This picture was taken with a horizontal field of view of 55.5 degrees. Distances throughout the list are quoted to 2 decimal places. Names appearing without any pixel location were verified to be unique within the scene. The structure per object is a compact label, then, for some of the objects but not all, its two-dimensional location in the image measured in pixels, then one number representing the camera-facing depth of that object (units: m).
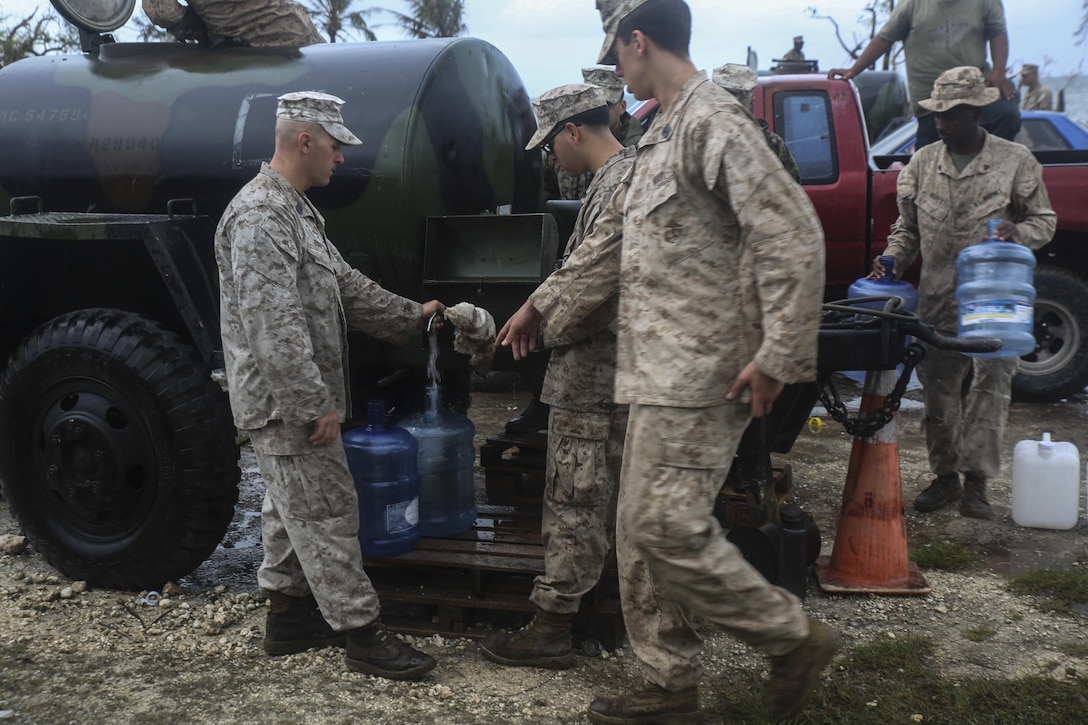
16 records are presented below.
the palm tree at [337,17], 32.78
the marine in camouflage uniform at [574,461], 3.33
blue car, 7.79
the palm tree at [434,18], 36.97
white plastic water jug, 4.65
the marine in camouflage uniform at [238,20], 4.39
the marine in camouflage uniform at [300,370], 3.11
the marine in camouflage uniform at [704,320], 2.45
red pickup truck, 6.95
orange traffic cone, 3.96
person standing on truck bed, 6.05
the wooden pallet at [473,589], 3.53
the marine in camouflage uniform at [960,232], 4.74
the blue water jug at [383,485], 3.67
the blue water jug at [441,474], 3.94
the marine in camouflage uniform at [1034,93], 11.21
